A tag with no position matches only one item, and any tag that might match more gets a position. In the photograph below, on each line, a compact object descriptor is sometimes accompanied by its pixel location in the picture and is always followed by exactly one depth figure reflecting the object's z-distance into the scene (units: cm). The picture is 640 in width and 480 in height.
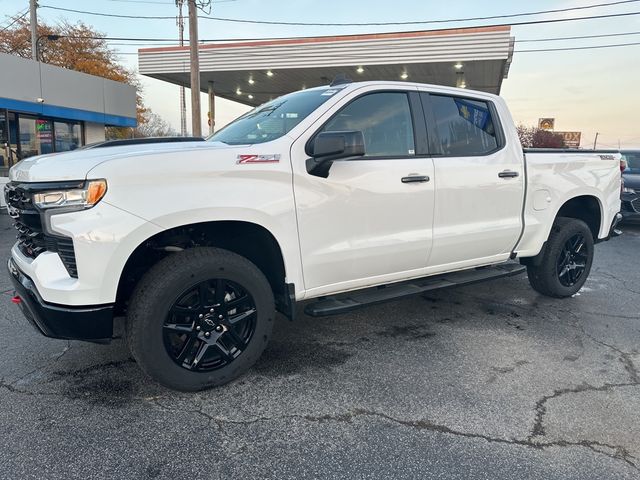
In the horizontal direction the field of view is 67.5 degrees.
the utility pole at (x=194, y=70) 1511
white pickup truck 261
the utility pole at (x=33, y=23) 2501
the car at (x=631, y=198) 973
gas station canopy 1722
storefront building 1664
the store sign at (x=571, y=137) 6030
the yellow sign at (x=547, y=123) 4212
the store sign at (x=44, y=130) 1831
